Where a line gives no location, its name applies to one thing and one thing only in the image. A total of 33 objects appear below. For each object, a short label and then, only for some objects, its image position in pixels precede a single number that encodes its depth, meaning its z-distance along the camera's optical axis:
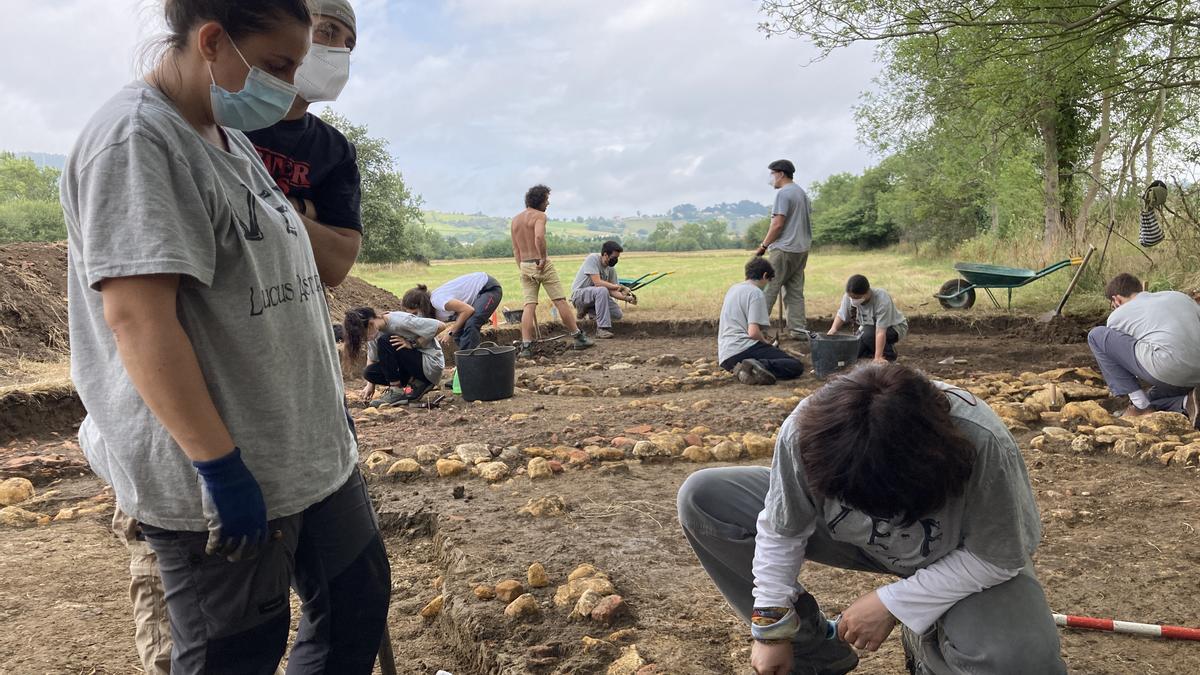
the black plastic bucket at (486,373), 5.95
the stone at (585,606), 2.37
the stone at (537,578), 2.59
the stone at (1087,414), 4.36
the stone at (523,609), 2.39
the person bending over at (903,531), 1.43
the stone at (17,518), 3.51
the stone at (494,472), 3.80
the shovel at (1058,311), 7.94
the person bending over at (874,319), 6.40
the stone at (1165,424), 4.08
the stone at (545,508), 3.25
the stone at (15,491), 3.80
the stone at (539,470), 3.81
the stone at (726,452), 4.04
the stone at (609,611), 2.34
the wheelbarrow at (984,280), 8.87
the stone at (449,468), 3.91
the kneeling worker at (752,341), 6.41
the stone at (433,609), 2.70
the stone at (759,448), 4.08
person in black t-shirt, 1.77
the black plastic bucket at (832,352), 6.29
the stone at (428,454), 4.09
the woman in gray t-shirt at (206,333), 1.13
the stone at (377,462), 4.01
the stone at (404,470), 3.91
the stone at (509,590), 2.51
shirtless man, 8.03
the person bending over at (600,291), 9.53
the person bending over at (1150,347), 4.23
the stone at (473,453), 4.08
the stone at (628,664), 2.06
